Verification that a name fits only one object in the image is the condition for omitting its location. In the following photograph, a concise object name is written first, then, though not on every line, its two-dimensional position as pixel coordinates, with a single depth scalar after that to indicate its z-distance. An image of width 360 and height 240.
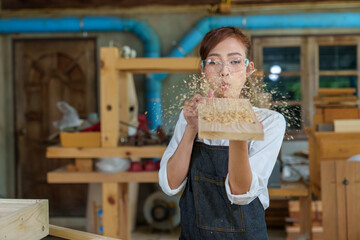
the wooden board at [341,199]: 2.68
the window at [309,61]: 4.74
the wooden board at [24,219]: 1.31
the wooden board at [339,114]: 3.07
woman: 1.38
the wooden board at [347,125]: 2.98
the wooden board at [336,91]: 3.11
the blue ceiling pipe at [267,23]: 4.54
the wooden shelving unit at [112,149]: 3.05
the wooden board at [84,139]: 3.14
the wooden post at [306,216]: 3.15
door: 4.94
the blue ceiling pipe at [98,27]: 4.68
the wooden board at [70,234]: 1.47
